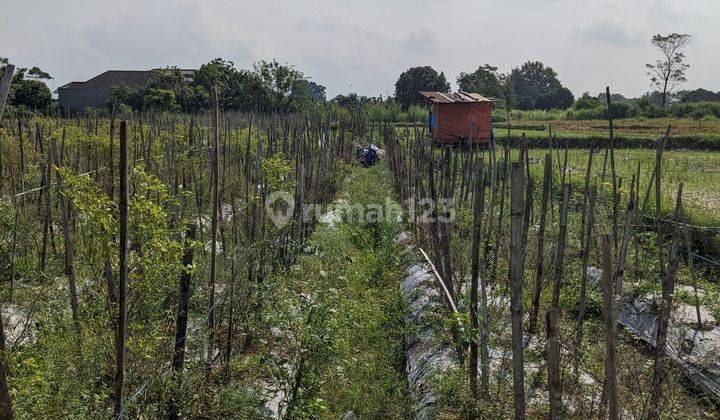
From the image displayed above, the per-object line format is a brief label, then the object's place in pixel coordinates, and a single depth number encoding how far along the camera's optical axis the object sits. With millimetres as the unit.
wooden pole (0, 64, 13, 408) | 2021
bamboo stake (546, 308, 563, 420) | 2119
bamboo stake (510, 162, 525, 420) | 2678
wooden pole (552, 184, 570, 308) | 4086
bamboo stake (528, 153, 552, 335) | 4770
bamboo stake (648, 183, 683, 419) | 2964
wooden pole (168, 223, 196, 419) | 3395
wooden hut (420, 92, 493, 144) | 18828
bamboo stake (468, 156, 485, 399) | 3648
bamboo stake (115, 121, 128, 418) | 2578
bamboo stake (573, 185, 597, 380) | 3908
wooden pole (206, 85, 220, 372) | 4098
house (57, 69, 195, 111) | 41844
